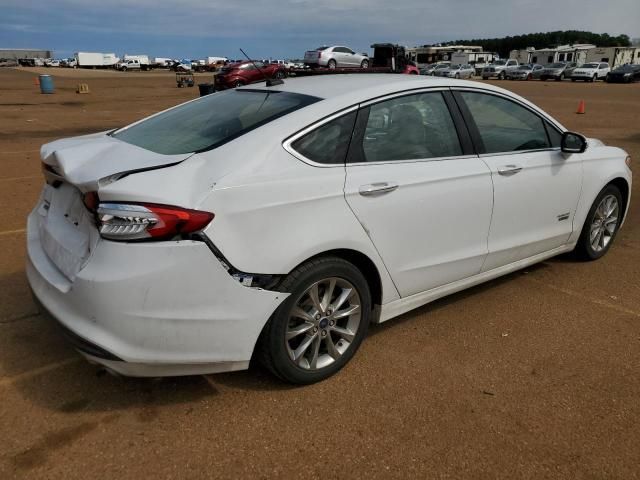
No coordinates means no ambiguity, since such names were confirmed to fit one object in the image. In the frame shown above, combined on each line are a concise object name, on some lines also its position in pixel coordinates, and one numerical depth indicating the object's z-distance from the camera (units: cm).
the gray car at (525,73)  5044
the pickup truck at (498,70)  5234
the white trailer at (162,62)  9934
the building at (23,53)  13862
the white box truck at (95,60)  9581
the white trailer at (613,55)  7581
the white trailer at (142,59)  9141
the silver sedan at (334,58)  3444
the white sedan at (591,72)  4738
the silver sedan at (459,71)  4663
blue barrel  2694
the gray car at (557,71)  4900
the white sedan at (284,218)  243
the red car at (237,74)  2754
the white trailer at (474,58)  6744
